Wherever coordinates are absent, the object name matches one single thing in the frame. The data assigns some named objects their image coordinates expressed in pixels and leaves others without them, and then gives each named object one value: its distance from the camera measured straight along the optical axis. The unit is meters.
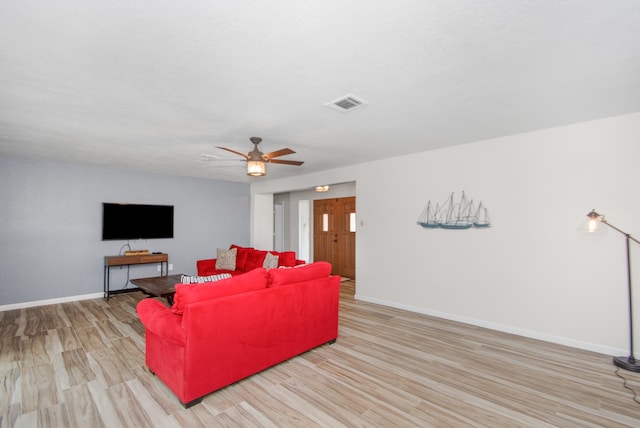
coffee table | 4.04
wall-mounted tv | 5.79
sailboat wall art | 4.16
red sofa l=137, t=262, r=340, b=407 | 2.31
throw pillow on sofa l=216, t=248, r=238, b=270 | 5.82
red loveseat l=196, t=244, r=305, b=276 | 5.72
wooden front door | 7.50
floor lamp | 2.90
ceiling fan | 3.66
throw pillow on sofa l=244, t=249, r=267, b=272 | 5.68
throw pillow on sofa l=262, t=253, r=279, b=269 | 5.22
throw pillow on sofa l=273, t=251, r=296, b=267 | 5.36
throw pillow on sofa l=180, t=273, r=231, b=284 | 2.77
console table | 5.51
